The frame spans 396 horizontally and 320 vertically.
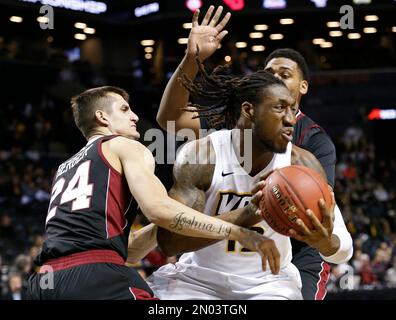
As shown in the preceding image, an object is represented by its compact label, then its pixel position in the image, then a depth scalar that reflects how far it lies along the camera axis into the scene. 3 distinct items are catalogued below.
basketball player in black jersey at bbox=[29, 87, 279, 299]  3.64
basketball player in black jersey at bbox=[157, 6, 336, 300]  4.81
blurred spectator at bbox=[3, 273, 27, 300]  9.41
